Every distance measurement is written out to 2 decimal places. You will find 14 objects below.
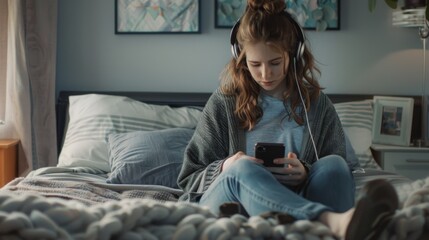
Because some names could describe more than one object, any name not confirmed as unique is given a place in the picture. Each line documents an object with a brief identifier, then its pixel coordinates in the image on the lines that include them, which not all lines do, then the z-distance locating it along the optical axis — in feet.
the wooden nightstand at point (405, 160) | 11.25
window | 11.92
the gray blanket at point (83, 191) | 8.21
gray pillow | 9.25
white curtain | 11.67
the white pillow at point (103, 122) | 10.28
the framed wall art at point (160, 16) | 12.19
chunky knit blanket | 4.04
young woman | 7.37
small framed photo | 11.68
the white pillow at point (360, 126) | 10.69
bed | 4.20
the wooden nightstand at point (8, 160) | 11.28
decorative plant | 11.06
